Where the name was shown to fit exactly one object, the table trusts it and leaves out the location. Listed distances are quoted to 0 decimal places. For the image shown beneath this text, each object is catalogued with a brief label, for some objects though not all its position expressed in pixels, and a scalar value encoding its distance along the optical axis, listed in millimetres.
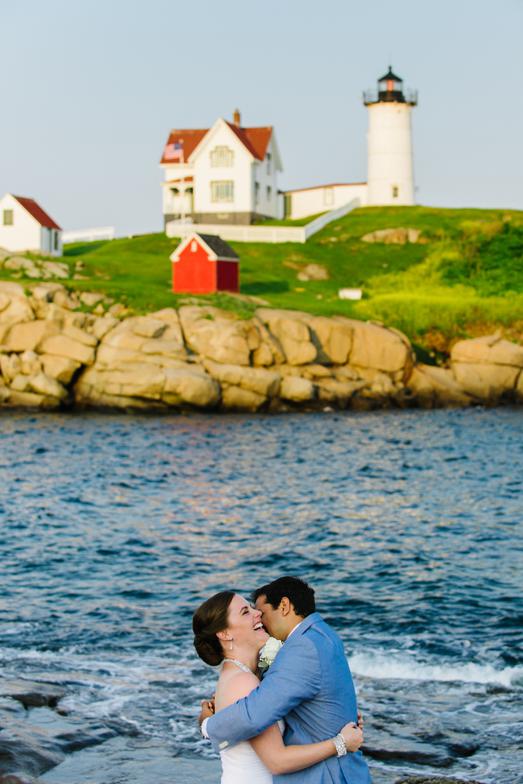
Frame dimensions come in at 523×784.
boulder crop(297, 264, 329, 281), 74250
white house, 88375
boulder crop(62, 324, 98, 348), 52781
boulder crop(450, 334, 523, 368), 57469
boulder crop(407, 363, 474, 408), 56562
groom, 6242
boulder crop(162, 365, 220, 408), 50906
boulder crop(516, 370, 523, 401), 57719
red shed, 63688
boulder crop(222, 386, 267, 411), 52406
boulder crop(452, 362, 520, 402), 57188
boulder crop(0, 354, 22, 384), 52781
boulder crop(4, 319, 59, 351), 53125
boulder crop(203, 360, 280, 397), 52250
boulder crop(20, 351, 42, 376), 52438
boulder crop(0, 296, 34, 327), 54219
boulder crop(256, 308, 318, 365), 54438
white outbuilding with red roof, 76438
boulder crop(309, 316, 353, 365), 55938
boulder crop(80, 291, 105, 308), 57250
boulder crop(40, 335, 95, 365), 52312
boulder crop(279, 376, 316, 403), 53062
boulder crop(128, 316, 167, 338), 53094
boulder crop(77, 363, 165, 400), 51031
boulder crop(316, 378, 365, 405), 54250
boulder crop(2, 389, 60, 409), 52000
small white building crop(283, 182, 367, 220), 97750
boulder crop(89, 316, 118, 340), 53625
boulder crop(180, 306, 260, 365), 52938
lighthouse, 95750
